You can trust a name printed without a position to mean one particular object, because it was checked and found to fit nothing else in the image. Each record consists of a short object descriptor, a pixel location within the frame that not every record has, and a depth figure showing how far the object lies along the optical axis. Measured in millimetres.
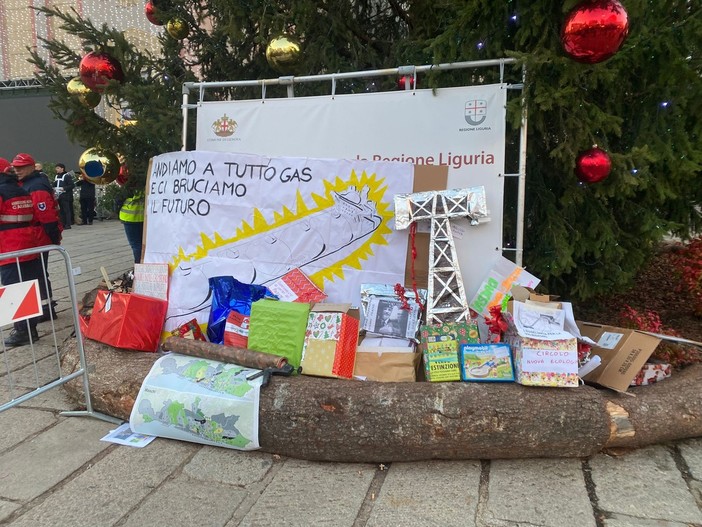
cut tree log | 2795
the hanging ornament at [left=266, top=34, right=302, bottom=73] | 4441
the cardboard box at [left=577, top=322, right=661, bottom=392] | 3076
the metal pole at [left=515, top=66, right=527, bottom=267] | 3682
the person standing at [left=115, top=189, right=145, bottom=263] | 5977
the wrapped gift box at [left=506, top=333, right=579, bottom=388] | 2914
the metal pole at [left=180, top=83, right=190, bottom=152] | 4723
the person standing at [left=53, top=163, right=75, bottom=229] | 14781
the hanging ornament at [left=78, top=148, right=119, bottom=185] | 5246
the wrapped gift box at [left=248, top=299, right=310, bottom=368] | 3352
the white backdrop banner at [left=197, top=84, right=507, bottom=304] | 3812
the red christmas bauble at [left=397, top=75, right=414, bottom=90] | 4281
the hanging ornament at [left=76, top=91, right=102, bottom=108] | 5066
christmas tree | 3543
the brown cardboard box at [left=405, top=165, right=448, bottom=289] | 3879
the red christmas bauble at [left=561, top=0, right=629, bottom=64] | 2945
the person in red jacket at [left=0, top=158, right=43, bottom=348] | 4961
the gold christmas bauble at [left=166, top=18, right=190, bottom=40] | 5520
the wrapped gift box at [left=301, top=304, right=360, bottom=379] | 3250
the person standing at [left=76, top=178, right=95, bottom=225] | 15719
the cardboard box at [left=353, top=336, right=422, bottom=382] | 3297
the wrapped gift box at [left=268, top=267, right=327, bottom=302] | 3996
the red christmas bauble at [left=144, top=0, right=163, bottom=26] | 5586
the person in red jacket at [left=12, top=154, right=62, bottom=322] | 5078
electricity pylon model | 3617
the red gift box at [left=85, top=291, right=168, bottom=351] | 3736
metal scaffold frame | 3697
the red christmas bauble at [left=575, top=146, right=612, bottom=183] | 3533
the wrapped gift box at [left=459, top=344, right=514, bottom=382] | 3053
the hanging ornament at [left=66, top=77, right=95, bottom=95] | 5055
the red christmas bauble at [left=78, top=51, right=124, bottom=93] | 4742
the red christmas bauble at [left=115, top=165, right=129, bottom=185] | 5539
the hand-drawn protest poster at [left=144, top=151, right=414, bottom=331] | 3994
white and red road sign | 3168
